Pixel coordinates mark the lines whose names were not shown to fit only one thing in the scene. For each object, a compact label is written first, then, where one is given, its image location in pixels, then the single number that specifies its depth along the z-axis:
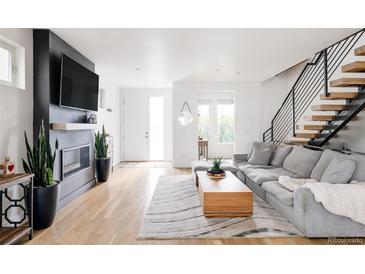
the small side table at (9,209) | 2.30
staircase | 3.58
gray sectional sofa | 2.57
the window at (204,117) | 8.41
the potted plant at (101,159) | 5.21
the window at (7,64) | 2.88
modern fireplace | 3.91
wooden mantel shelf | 3.40
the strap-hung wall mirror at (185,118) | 6.32
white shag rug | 2.70
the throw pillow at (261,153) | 5.08
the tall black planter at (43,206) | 2.84
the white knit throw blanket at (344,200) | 2.50
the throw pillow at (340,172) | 2.89
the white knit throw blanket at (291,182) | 3.16
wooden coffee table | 3.11
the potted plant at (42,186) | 2.85
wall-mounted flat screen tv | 3.57
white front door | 8.03
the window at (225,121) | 8.43
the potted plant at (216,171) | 3.93
